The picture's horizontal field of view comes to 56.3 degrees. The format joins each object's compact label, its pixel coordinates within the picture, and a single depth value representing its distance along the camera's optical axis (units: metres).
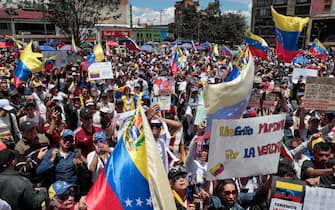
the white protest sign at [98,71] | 8.26
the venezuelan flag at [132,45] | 14.94
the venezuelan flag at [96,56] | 10.09
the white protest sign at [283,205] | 2.43
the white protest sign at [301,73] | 9.09
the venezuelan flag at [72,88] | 7.69
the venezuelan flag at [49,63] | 11.20
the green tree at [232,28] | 57.75
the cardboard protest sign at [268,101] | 5.68
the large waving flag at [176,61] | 11.70
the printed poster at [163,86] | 6.38
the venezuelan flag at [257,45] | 10.45
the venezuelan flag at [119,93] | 7.29
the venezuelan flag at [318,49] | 14.15
